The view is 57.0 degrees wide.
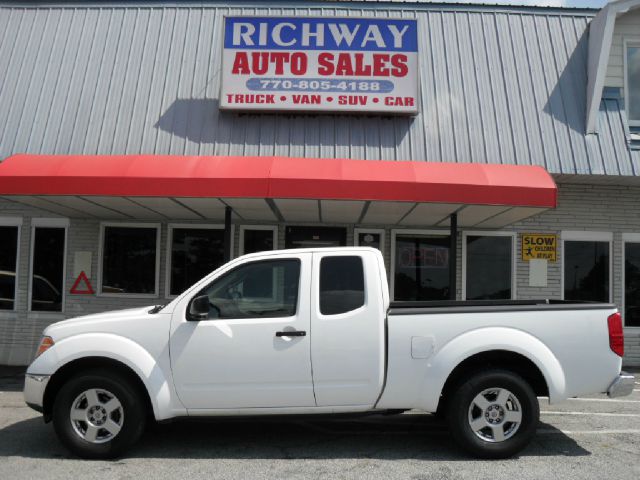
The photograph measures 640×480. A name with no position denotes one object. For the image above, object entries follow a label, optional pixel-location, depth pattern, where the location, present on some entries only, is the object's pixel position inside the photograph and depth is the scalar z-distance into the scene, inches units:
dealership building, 392.2
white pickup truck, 204.2
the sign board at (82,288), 417.7
